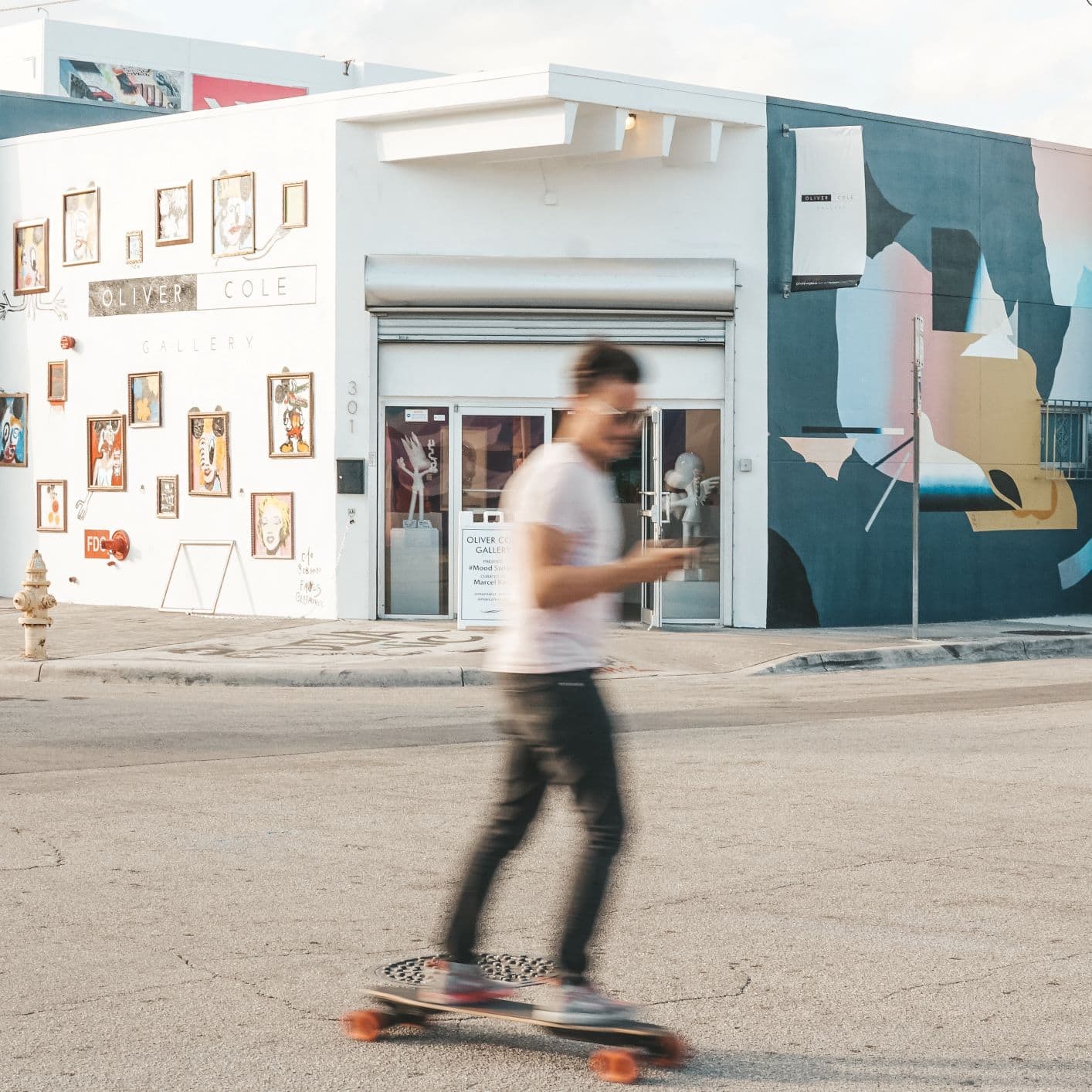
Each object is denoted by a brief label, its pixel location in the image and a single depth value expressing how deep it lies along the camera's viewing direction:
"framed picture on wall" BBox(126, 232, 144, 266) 19.93
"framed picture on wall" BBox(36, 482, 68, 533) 20.88
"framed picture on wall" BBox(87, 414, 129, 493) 20.22
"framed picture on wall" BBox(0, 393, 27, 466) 21.44
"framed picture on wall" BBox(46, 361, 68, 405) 20.88
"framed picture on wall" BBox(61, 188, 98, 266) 20.38
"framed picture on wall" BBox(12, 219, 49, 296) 21.00
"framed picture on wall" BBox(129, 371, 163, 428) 19.75
